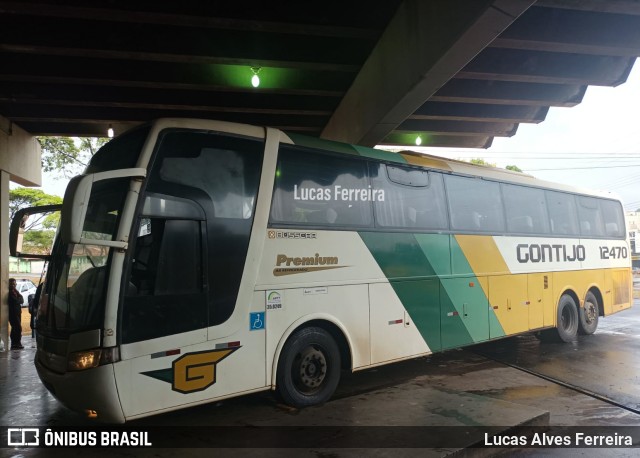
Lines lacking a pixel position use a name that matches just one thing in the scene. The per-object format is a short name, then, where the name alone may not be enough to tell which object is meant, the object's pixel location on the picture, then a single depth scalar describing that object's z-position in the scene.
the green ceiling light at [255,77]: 8.65
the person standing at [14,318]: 10.36
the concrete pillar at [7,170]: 10.34
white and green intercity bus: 4.19
